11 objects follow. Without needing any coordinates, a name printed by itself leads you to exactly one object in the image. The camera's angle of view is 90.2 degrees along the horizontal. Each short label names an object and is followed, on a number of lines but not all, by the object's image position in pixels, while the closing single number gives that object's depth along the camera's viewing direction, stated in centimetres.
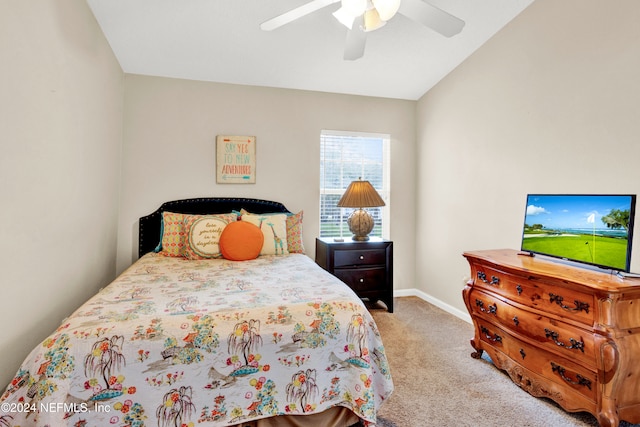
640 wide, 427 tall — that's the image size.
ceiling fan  163
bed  116
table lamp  322
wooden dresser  148
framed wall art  332
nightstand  318
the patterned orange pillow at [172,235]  278
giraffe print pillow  284
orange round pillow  257
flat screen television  166
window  372
